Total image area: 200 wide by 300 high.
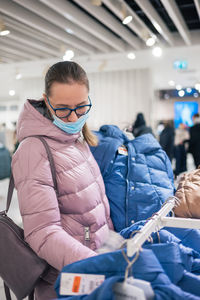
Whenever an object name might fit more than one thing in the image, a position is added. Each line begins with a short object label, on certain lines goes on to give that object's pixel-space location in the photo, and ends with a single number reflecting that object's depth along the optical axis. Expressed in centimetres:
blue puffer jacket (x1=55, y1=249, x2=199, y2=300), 81
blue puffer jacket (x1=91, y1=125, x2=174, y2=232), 166
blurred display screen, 1925
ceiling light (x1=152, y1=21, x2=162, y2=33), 554
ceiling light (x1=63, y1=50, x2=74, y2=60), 680
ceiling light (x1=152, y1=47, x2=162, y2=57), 638
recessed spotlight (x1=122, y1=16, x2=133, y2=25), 436
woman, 117
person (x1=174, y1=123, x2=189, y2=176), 806
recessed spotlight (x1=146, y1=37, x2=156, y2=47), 552
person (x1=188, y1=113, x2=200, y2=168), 676
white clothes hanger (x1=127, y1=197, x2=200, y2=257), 91
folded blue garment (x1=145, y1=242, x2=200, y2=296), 98
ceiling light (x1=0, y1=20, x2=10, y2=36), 523
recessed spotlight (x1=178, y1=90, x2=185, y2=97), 1823
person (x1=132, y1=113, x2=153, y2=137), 558
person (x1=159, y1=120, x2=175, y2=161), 689
